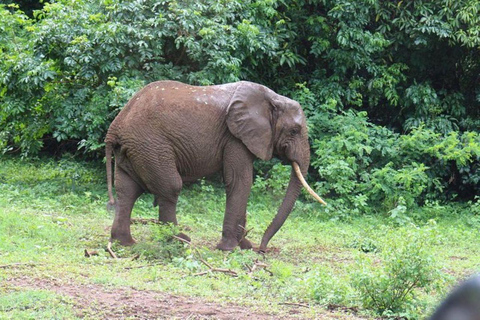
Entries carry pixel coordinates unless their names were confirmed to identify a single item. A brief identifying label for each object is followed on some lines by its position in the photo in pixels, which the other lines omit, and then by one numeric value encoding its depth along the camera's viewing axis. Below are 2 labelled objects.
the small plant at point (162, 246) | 14.02
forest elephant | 15.38
